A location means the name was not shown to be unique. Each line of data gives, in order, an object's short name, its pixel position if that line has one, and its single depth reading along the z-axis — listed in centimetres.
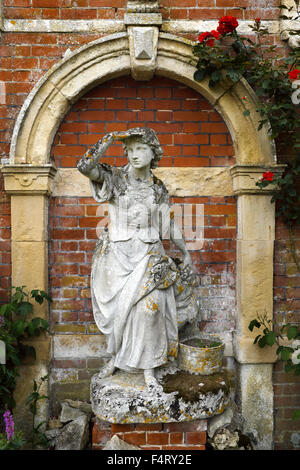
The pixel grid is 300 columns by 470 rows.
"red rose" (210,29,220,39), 299
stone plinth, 243
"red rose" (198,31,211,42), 305
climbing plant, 307
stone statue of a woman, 250
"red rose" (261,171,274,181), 302
